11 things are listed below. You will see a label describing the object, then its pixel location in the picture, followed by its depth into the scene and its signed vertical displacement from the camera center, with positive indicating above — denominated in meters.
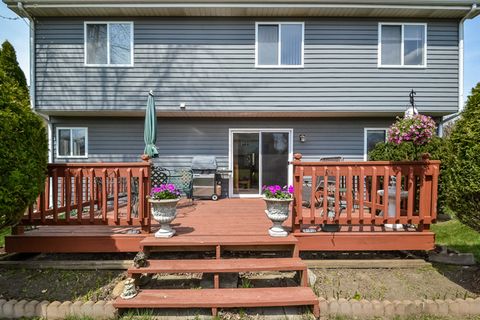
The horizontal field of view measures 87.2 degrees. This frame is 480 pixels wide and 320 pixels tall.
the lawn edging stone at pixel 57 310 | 2.67 -1.67
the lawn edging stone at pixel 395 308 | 2.71 -1.64
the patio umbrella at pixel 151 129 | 5.20 +0.55
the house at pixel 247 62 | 6.54 +2.46
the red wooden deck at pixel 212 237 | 3.58 -1.21
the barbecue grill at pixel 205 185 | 6.60 -0.79
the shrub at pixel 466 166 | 2.94 -0.10
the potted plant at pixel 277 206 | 3.33 -0.67
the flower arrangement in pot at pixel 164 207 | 3.34 -0.70
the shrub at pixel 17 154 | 2.81 -0.01
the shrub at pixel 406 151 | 5.79 +0.15
